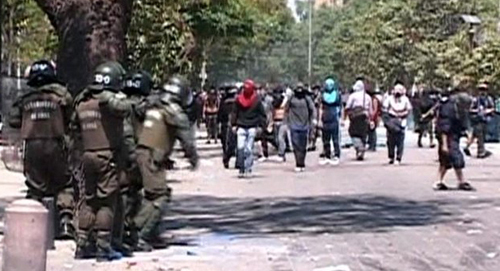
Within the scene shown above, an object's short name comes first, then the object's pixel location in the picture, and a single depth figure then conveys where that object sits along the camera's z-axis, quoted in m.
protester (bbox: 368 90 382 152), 34.03
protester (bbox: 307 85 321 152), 34.06
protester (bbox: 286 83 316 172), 28.14
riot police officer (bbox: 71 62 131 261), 13.02
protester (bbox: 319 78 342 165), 30.41
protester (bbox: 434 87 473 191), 22.41
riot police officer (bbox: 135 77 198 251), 14.04
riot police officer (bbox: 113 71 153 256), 13.57
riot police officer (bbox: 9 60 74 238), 14.05
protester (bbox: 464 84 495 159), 33.26
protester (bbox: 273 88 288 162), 32.78
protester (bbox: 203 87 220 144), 43.31
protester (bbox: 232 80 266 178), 26.42
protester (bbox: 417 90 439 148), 37.62
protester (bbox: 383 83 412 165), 30.11
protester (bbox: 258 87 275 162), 32.86
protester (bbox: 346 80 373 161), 31.89
